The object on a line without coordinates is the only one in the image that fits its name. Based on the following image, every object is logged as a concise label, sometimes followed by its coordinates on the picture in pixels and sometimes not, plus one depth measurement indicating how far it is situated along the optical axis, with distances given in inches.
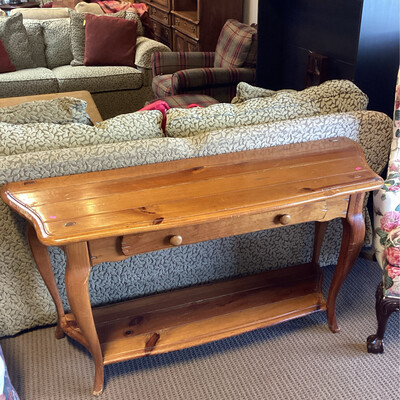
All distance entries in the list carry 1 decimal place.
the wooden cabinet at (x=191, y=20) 152.2
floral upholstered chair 61.5
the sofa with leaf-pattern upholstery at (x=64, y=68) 145.6
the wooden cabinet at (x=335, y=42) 87.8
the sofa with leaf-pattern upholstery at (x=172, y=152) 60.3
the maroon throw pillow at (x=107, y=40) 153.2
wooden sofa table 50.9
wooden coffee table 115.0
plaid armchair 124.6
